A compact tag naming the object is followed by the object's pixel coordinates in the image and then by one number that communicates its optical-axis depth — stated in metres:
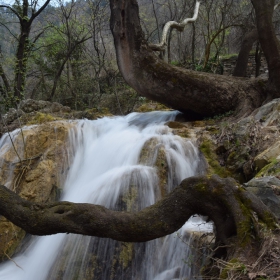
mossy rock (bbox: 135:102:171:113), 12.09
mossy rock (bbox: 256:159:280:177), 4.21
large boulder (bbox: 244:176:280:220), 3.27
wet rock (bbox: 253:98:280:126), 6.23
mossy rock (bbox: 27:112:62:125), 8.36
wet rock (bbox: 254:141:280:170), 4.90
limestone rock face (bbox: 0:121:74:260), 5.90
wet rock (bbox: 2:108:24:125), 8.98
